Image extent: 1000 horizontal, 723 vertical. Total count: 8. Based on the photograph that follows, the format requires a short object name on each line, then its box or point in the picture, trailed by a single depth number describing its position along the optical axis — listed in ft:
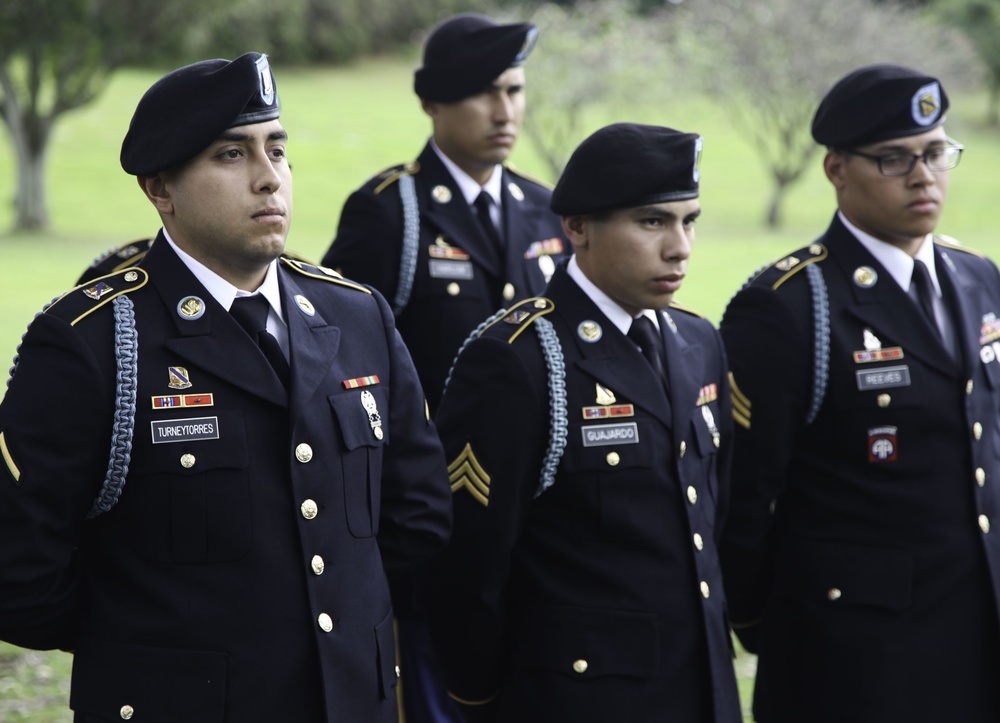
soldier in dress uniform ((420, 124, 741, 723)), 20.99
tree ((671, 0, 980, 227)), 177.58
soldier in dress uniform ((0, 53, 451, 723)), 16.89
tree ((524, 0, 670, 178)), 168.35
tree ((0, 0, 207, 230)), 137.80
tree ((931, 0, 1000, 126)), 224.74
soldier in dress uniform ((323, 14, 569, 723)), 31.07
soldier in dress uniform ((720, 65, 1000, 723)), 24.09
